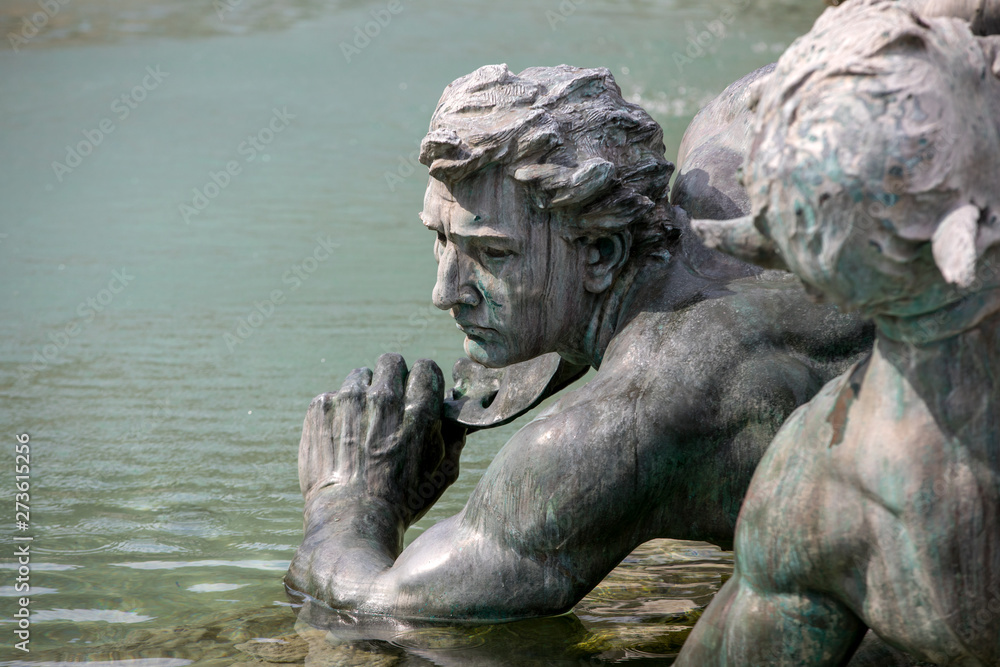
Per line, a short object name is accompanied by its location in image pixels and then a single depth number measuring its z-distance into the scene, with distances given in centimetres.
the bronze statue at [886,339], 638
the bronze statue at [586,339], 688
